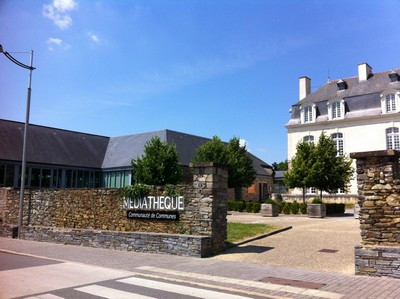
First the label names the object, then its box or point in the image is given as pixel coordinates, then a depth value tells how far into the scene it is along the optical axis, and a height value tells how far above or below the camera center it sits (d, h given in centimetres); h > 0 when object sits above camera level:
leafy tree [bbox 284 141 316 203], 3001 +234
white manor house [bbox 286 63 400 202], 4053 +960
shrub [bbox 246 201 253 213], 3031 -84
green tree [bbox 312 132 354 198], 2966 +217
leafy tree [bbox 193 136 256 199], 3425 +361
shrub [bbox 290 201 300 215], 2765 -80
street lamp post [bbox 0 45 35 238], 1728 +211
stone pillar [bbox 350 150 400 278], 850 -36
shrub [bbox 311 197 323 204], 2719 -26
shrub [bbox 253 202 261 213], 2991 -86
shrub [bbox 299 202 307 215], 2723 -78
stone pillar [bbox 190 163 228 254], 1198 -3
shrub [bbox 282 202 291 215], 2794 -88
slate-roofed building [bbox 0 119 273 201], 3291 +388
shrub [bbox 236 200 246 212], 3130 -78
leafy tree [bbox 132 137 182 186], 2814 +225
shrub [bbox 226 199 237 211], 3188 -81
